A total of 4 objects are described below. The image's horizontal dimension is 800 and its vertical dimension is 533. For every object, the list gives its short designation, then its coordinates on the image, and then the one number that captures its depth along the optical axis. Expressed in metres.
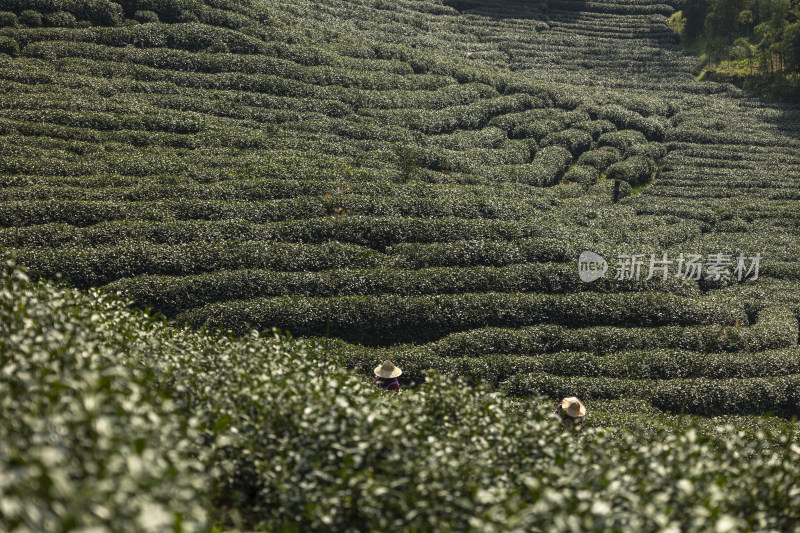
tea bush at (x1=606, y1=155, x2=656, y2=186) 45.06
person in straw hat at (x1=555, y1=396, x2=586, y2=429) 18.89
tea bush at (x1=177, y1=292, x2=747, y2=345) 24.19
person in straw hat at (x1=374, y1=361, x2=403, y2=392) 21.11
